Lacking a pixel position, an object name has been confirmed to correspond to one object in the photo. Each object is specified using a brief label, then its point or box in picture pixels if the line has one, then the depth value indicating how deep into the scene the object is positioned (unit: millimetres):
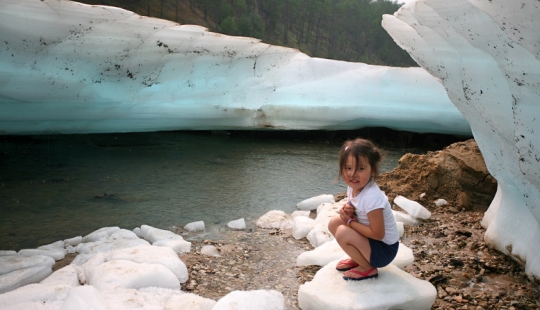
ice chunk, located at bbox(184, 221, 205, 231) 2969
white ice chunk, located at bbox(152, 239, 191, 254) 2533
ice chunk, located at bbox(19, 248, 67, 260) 2430
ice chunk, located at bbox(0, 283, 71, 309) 1751
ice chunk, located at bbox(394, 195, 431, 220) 3061
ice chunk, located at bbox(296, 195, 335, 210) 3504
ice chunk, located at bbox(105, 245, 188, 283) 2135
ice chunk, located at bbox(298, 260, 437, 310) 1748
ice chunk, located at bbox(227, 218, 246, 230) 3029
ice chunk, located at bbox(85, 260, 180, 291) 1935
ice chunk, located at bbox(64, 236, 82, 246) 2658
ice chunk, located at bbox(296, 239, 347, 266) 2271
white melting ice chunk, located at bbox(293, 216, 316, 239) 2848
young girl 1859
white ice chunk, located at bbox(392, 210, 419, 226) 3021
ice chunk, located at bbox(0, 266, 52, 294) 2031
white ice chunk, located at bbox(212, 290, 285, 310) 1739
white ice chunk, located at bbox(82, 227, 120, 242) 2693
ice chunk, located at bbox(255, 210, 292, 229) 3078
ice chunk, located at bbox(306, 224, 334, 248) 2627
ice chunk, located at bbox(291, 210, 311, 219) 3320
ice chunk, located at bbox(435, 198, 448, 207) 3373
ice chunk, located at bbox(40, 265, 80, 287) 1992
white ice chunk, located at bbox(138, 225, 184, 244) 2678
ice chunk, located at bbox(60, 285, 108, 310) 1525
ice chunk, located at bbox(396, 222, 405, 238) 2740
